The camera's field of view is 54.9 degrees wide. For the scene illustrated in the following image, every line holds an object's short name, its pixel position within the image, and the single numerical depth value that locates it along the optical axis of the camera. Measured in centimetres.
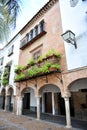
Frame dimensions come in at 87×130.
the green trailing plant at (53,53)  598
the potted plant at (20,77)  756
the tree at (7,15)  358
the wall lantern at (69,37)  506
